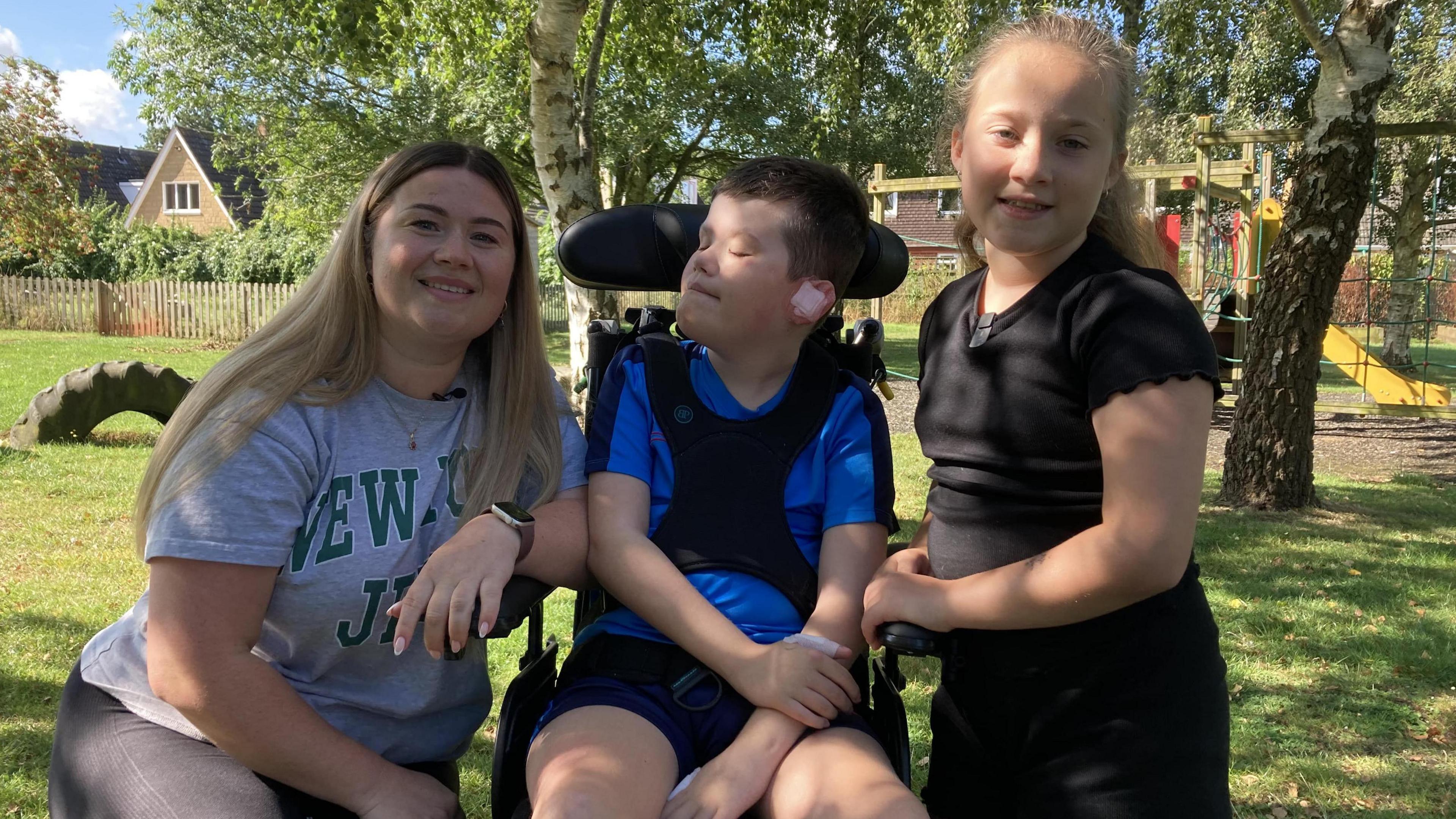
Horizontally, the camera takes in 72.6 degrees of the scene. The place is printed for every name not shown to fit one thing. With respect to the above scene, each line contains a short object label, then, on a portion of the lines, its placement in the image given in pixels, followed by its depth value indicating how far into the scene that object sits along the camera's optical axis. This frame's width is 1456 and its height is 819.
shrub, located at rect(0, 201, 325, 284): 24.56
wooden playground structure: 10.75
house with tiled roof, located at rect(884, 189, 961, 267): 33.34
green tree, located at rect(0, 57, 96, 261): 16.84
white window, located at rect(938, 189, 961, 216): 32.19
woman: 1.66
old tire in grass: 7.63
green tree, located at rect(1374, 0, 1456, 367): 18.53
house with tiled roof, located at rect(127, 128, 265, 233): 39.00
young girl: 1.50
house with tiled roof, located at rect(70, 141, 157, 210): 42.59
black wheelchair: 2.38
